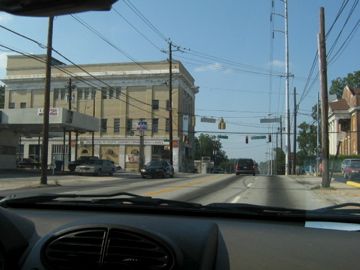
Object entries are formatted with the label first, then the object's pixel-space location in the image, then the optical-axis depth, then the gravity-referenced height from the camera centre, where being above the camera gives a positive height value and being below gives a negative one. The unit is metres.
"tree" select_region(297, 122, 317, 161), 101.31 +4.20
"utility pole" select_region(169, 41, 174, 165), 56.08 +8.04
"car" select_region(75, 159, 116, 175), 45.62 -0.67
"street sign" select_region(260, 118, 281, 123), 71.25 +5.29
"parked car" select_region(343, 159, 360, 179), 39.33 -0.36
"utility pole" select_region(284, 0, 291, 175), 62.78 +6.06
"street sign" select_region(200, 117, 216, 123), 69.26 +5.08
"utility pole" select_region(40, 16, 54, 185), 29.03 +2.78
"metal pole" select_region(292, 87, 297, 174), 64.62 +2.07
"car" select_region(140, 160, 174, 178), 43.66 -0.66
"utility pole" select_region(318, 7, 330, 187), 29.52 +3.67
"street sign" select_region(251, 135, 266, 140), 82.03 +3.61
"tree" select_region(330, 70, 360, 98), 93.38 +13.60
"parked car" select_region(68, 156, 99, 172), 47.10 -0.23
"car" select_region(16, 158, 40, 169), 63.68 -0.63
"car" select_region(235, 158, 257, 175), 54.47 -0.46
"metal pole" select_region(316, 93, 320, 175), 52.19 +0.76
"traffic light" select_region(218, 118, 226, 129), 66.56 +4.33
